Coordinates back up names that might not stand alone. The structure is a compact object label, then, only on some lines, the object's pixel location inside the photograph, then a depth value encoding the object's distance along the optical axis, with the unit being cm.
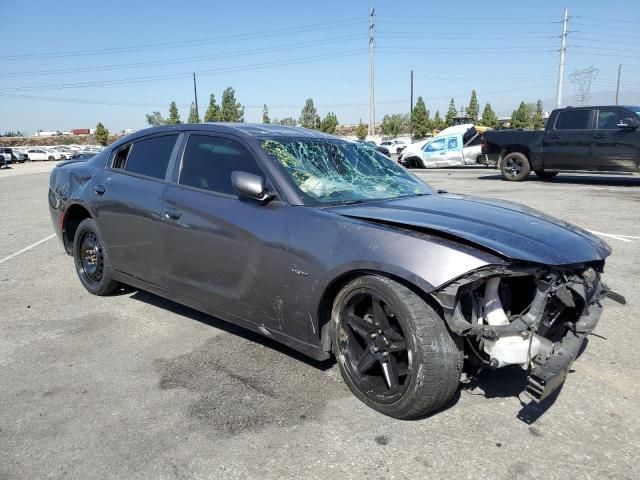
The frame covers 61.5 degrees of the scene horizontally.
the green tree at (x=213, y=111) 6866
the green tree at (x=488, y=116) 7056
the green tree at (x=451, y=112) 7128
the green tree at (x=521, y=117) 7581
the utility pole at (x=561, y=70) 4302
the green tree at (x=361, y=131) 7625
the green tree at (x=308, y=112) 7844
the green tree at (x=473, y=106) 7167
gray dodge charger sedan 262
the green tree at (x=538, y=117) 7622
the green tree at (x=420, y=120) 6419
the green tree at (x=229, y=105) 6812
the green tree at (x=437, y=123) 6699
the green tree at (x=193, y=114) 6594
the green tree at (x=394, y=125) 8025
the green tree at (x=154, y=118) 9588
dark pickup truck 1256
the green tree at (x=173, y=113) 7075
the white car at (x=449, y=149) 2138
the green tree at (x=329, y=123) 7156
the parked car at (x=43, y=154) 5638
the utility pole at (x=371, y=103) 5312
